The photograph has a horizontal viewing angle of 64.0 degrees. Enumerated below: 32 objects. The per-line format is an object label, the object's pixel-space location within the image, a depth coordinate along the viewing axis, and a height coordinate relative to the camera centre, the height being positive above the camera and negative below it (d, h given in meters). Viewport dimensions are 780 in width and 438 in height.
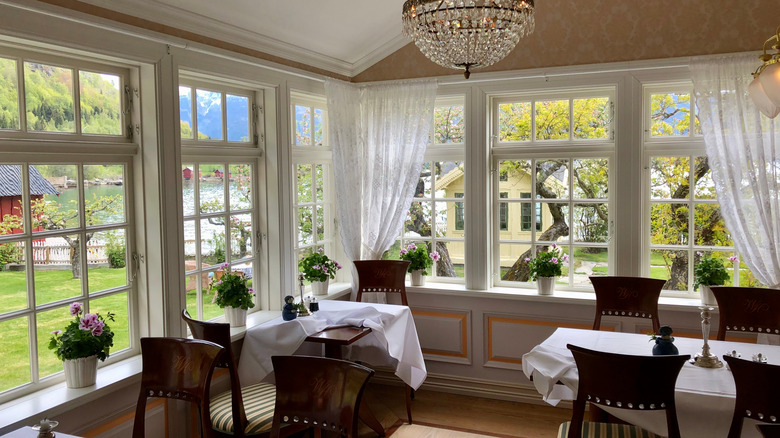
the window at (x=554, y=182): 4.57 +0.12
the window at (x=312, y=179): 4.71 +0.18
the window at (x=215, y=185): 3.73 +0.11
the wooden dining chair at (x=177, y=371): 2.63 -0.72
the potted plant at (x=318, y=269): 4.57 -0.50
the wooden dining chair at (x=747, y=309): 3.46 -0.64
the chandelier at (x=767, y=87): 2.45 +0.44
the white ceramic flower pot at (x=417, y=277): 4.93 -0.61
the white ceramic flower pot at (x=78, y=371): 2.87 -0.77
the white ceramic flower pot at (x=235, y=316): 3.84 -0.70
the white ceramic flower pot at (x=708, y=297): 4.13 -0.67
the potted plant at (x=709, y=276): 4.12 -0.53
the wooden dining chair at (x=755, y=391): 2.27 -0.72
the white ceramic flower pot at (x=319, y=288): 4.68 -0.65
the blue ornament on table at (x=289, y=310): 3.81 -0.66
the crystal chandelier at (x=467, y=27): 2.33 +0.66
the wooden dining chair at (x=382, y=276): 4.66 -0.57
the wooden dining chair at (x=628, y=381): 2.36 -0.71
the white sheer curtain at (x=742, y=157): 3.88 +0.24
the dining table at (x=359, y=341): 3.69 -0.85
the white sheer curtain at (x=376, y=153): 4.78 +0.37
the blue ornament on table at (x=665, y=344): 2.89 -0.69
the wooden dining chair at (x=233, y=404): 2.98 -1.06
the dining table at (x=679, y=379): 2.50 -0.79
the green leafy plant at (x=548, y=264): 4.53 -0.48
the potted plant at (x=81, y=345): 2.84 -0.64
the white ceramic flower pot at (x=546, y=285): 4.55 -0.63
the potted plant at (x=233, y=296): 3.77 -0.57
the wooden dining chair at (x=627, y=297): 3.71 -0.60
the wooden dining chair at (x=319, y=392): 2.26 -0.71
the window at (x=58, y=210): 2.78 -0.03
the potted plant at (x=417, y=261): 4.93 -0.48
